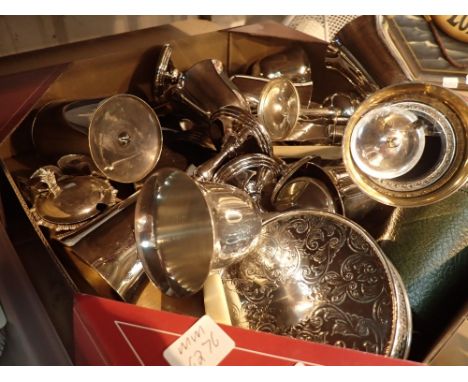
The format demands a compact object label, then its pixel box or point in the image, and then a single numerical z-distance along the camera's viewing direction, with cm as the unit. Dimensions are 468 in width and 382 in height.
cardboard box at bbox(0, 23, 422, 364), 49
